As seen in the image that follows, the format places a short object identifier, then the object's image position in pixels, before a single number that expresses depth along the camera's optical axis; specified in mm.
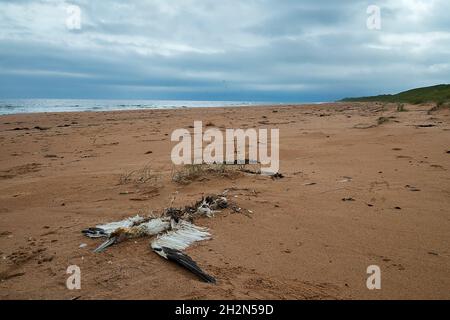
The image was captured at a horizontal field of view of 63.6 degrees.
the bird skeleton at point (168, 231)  2721
